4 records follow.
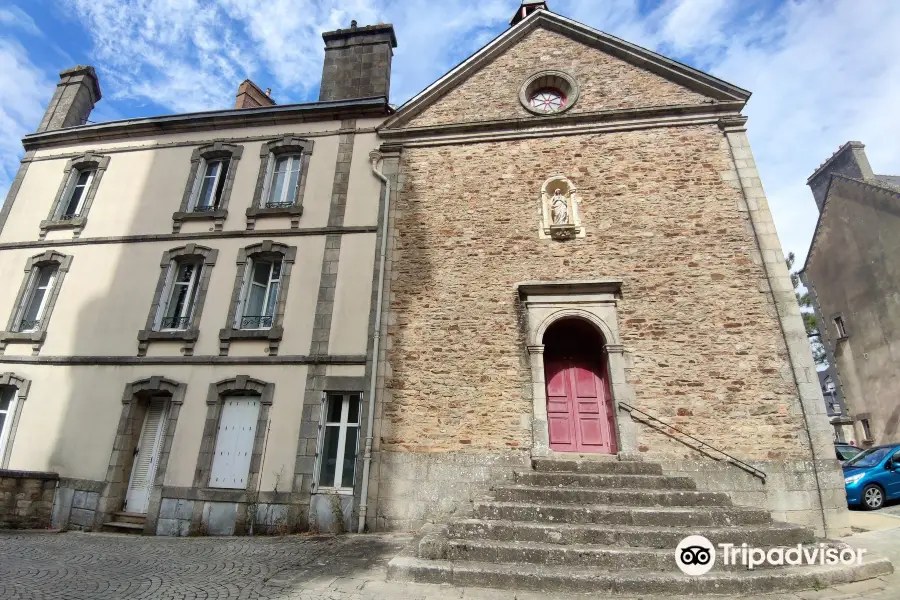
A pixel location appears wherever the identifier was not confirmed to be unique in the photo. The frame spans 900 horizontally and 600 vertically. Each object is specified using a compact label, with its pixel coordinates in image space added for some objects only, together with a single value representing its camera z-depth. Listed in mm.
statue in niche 7641
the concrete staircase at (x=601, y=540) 3875
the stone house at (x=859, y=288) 13773
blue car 7848
